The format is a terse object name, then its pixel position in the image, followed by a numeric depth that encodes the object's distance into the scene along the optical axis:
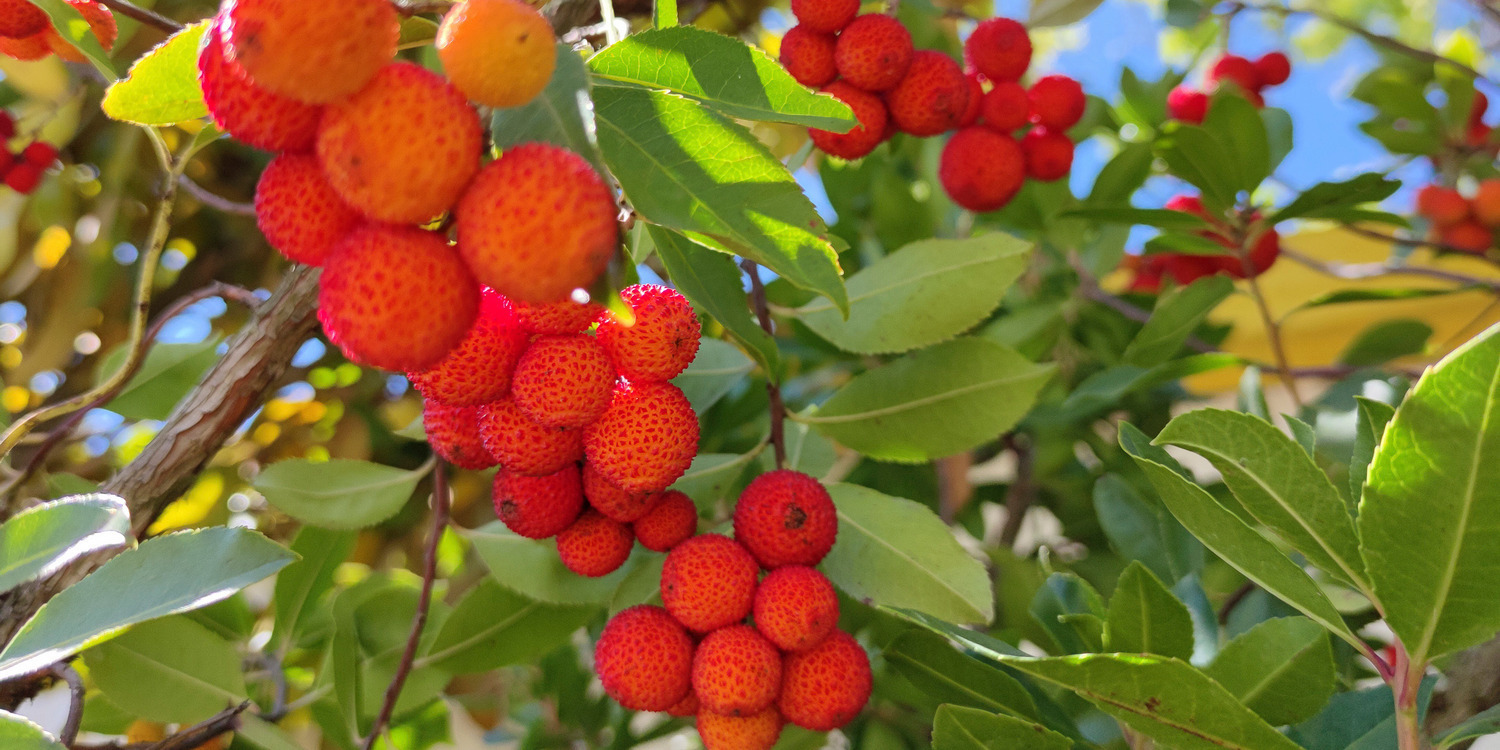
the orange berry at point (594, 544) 0.22
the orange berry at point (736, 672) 0.20
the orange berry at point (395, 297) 0.15
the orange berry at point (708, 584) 0.21
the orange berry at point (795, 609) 0.21
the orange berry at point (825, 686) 0.21
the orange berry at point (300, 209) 0.16
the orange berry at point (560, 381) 0.19
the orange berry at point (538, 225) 0.15
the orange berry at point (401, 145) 0.15
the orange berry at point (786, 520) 0.22
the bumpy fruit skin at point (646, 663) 0.21
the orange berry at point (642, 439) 0.20
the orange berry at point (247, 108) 0.16
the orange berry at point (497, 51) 0.15
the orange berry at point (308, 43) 0.14
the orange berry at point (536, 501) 0.21
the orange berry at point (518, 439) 0.20
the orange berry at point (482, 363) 0.18
